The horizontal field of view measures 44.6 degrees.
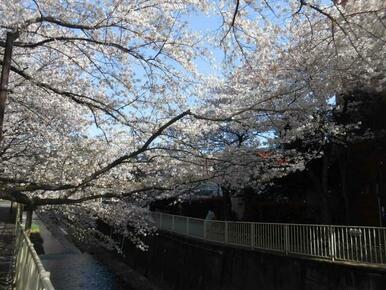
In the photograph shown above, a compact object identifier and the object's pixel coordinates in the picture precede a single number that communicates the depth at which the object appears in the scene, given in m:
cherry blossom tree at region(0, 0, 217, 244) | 7.02
